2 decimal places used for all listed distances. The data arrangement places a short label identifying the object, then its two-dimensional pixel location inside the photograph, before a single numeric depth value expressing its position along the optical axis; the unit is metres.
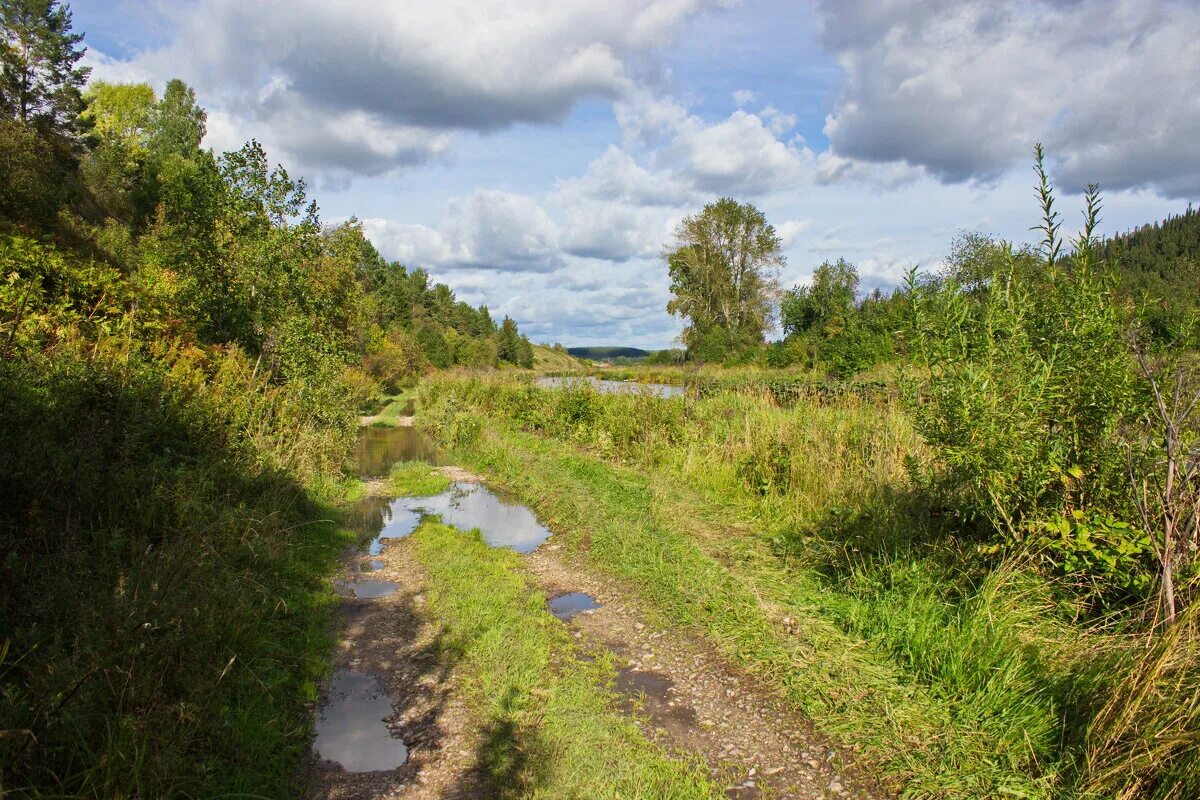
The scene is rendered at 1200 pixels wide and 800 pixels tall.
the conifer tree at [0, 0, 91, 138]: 31.25
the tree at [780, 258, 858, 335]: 43.50
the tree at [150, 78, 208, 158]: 44.16
